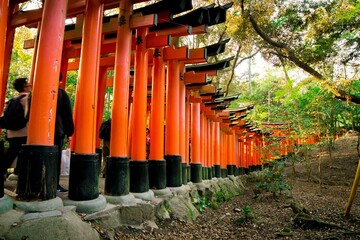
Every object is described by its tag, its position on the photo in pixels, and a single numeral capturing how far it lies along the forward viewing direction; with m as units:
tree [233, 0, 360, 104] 9.59
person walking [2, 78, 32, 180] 4.32
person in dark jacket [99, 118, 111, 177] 6.86
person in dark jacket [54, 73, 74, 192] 4.22
